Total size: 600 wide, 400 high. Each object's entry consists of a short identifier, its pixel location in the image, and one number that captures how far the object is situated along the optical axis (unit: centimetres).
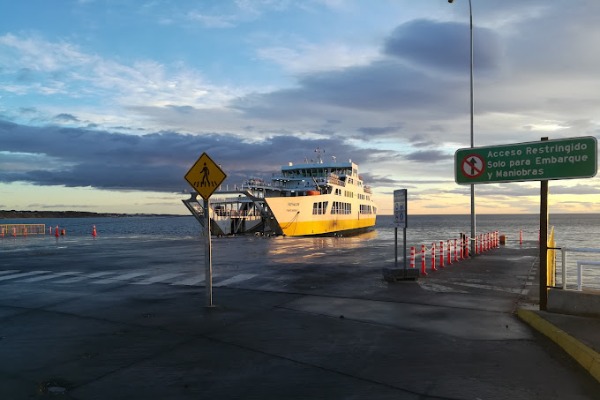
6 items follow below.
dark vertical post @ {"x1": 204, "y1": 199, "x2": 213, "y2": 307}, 989
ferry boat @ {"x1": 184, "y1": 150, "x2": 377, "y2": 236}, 4525
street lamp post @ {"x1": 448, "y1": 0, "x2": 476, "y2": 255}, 2209
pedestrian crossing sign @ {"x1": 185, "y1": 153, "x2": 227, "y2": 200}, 991
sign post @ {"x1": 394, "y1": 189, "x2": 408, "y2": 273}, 1402
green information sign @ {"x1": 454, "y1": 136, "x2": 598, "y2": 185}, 858
